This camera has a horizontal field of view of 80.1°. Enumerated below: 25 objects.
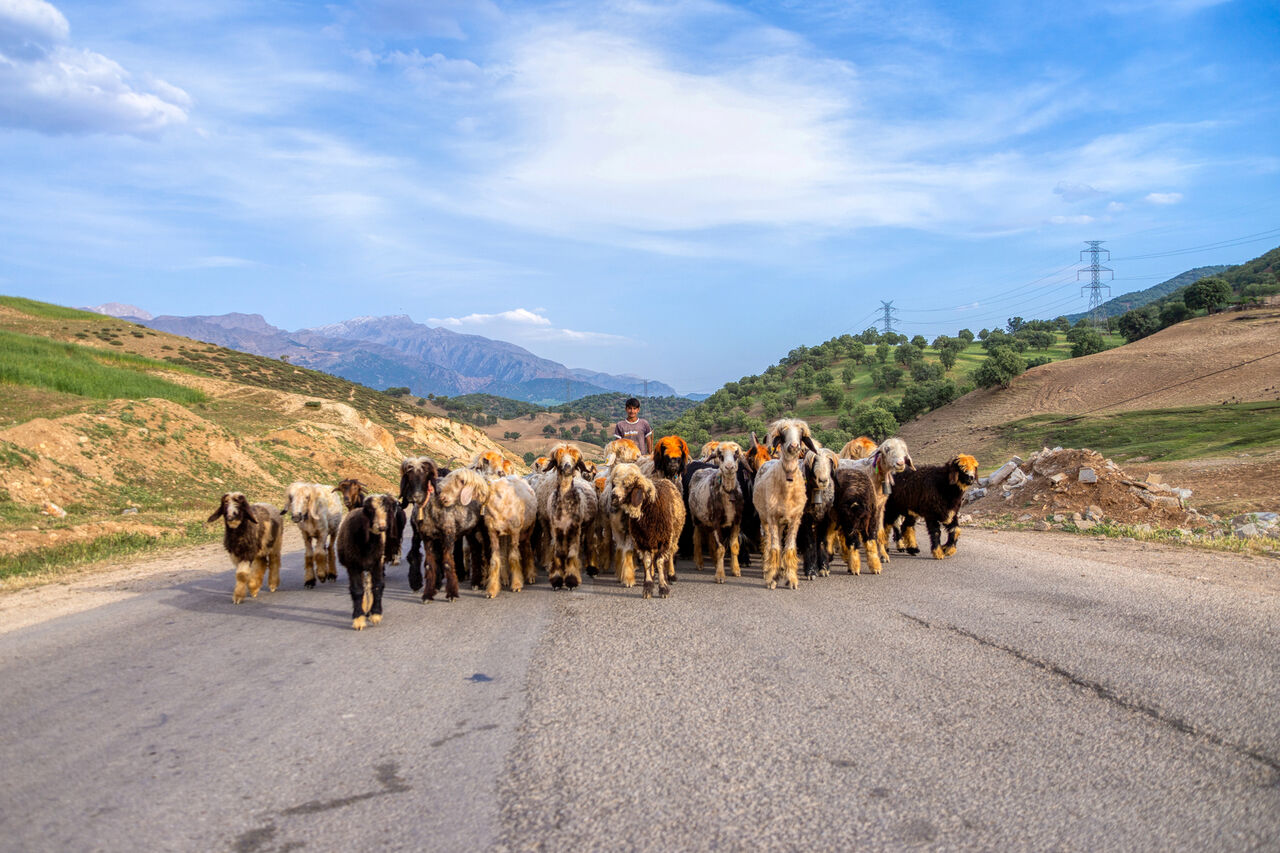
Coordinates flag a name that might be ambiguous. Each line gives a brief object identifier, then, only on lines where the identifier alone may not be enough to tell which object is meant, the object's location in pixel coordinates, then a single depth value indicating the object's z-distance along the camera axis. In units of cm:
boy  1495
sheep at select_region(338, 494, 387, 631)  804
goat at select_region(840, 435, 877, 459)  1482
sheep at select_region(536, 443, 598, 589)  1037
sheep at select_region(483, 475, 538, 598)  1005
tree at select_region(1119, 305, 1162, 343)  8638
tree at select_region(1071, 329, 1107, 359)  8431
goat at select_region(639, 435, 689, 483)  1255
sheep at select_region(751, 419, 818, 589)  1023
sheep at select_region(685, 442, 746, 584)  1070
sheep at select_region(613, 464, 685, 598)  986
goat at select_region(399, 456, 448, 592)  959
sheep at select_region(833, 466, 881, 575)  1098
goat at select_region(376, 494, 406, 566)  864
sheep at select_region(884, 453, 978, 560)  1191
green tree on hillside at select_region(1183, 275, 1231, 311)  7681
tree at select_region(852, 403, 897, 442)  6837
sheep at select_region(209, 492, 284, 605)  958
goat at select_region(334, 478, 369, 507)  1035
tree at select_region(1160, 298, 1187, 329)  8069
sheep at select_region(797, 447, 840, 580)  1055
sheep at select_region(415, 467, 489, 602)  962
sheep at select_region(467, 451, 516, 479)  1361
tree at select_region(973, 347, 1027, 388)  6444
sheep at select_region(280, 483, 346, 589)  1117
